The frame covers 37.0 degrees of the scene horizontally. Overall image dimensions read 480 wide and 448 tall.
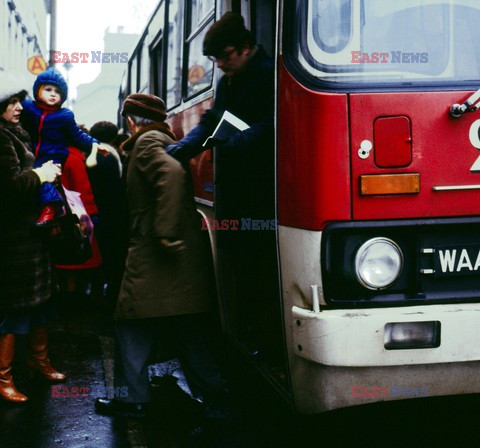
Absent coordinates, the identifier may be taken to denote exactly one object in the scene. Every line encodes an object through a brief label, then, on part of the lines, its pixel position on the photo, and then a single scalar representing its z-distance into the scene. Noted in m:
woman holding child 4.18
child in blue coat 5.00
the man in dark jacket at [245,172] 3.83
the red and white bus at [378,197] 2.92
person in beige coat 3.94
